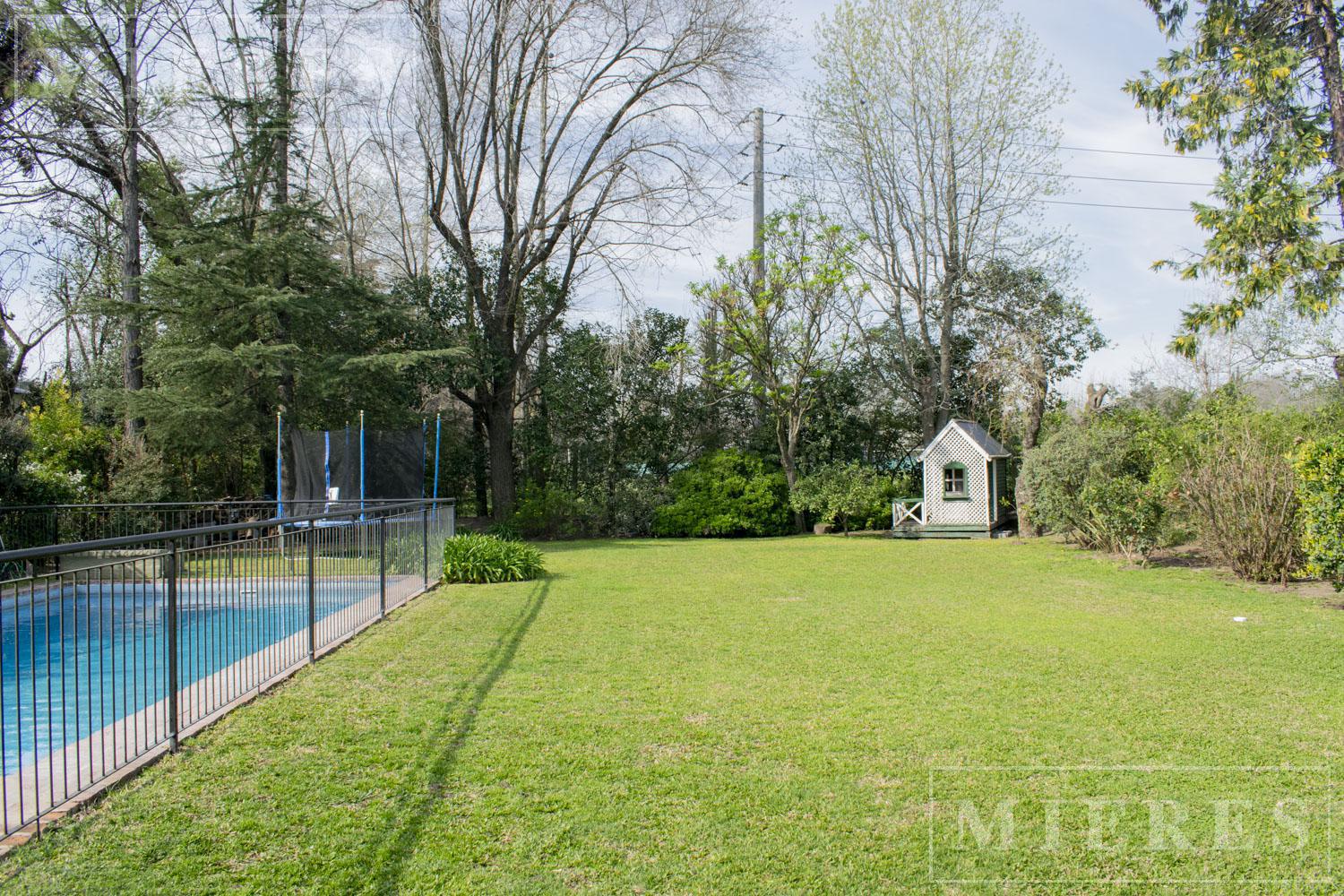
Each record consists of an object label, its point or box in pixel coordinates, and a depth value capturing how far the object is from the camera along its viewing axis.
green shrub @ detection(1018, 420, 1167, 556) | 12.20
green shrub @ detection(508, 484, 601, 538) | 18.95
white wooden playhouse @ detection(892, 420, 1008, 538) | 19.06
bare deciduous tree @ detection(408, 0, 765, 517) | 19.22
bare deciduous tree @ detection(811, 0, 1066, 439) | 21.80
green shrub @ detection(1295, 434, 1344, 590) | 8.42
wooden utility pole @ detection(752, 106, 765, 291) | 21.16
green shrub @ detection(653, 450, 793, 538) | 19.86
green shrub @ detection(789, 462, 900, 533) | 19.39
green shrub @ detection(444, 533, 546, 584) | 11.24
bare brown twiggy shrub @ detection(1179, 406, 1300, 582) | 9.95
